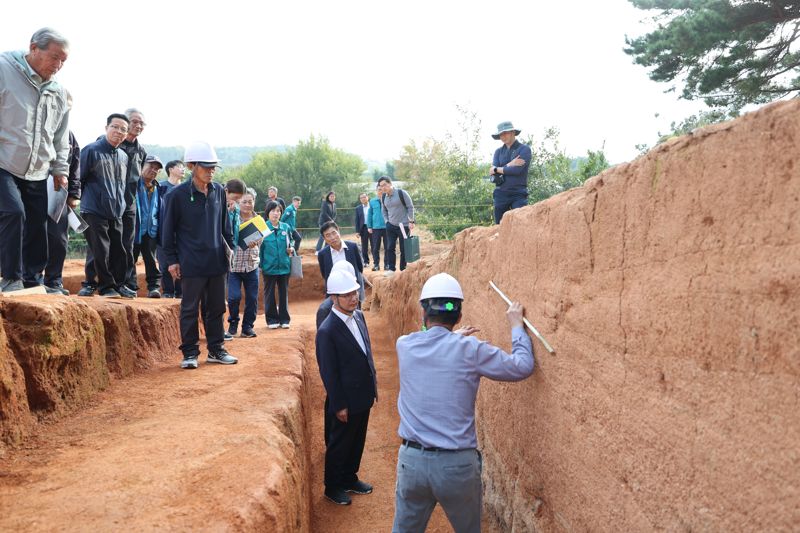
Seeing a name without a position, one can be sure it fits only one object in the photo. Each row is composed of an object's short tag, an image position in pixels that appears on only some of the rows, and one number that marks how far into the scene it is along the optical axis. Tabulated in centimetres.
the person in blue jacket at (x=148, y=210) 775
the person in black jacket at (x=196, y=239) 539
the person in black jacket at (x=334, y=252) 788
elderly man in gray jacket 443
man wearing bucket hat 689
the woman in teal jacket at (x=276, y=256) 878
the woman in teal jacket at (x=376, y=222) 1341
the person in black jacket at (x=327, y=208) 1498
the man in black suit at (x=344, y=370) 496
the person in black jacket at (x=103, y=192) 606
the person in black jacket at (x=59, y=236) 561
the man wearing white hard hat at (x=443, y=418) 333
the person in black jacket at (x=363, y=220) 1531
